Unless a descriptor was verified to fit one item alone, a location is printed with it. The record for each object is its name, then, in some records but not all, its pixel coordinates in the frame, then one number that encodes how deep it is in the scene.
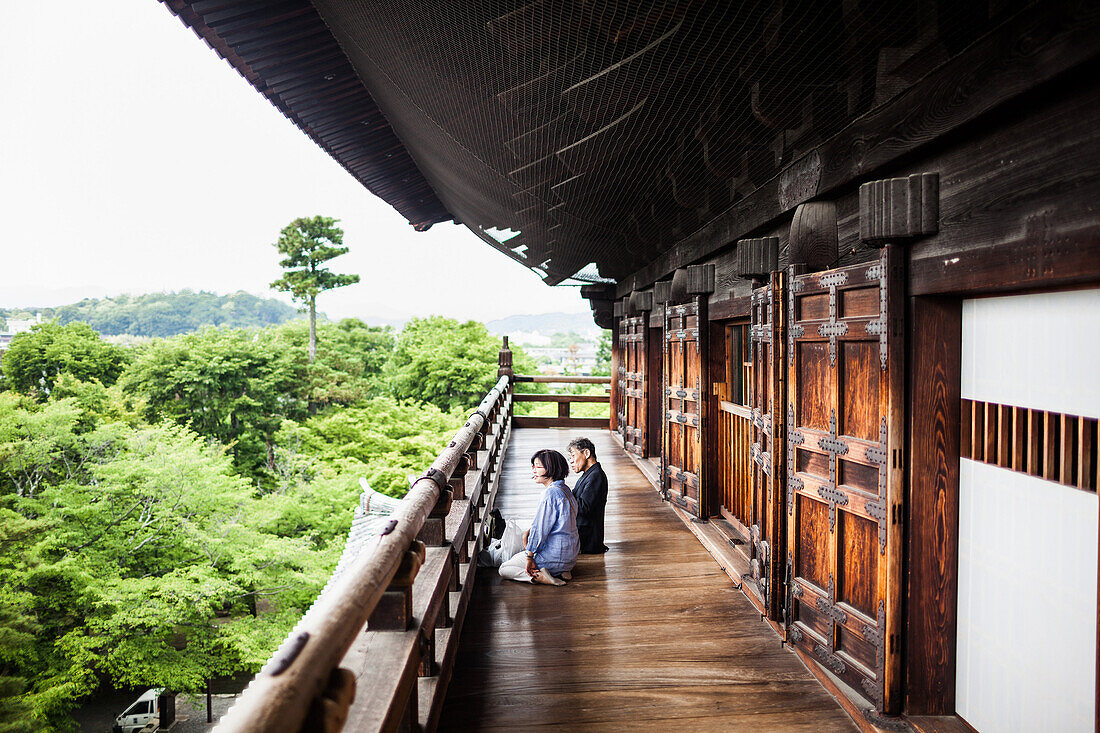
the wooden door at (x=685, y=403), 5.09
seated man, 4.47
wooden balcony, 1.14
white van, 13.77
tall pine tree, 27.78
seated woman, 3.94
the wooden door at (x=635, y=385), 7.54
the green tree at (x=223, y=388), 22.98
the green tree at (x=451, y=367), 21.56
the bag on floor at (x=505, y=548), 4.18
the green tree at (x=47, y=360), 23.94
